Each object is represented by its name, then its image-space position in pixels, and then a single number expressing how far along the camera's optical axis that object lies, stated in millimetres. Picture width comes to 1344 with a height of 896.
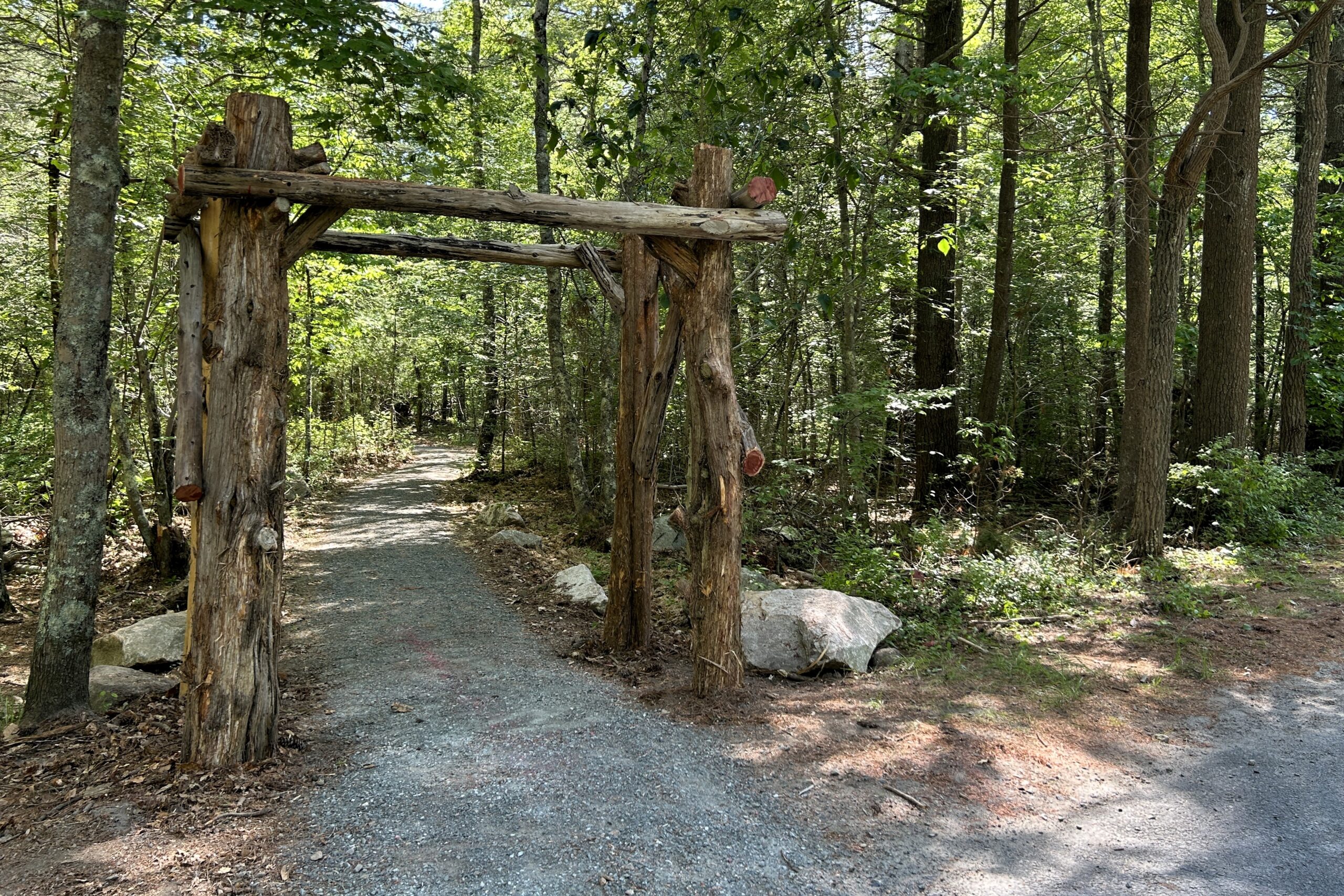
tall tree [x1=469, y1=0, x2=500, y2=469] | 12375
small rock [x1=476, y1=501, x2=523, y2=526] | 12602
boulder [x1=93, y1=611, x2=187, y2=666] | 6367
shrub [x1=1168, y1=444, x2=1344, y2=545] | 9719
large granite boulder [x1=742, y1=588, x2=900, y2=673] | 6215
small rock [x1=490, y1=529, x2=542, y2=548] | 11055
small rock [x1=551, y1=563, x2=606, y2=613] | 8250
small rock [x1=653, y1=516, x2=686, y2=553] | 10383
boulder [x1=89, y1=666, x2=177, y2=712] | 5406
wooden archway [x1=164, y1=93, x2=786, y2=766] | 4324
